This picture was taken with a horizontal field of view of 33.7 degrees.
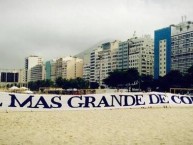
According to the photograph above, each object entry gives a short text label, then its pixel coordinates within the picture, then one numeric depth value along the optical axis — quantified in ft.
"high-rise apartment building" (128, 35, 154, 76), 492.95
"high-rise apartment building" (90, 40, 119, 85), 556.10
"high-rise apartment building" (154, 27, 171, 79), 442.09
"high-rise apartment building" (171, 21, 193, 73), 404.57
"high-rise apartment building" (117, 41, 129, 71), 522.88
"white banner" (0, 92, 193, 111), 63.82
